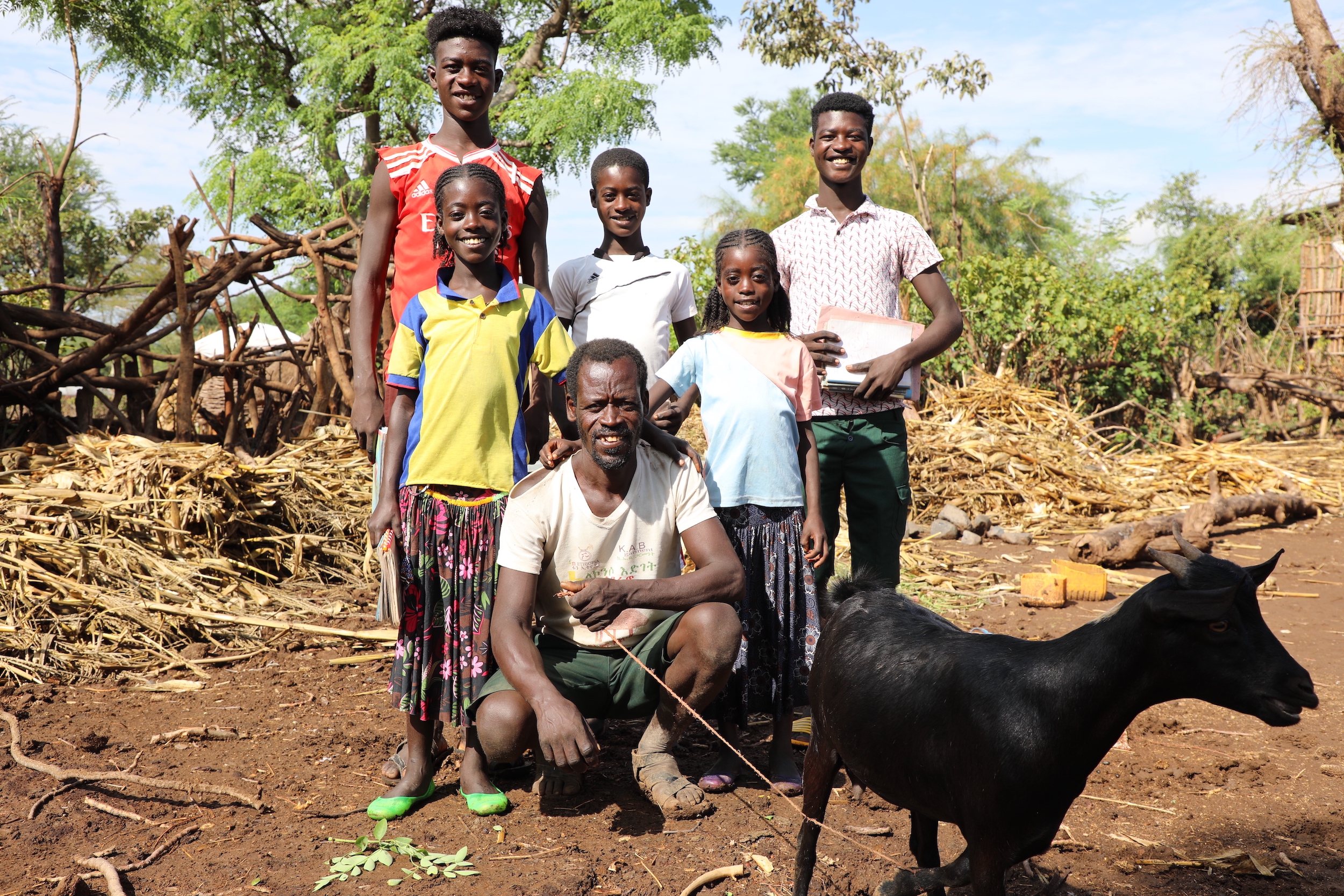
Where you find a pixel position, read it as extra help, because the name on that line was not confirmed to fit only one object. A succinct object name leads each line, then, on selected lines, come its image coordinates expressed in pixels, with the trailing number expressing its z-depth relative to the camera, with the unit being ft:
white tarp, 42.53
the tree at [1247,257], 51.88
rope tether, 8.69
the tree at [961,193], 84.84
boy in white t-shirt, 12.46
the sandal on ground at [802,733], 12.71
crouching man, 9.98
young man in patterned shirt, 12.17
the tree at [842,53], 57.57
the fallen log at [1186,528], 23.57
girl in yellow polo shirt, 10.64
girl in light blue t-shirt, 11.34
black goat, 6.38
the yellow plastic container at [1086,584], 20.47
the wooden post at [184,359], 21.65
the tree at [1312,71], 46.68
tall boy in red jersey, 11.34
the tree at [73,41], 22.84
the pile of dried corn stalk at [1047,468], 29.76
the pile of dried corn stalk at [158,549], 16.38
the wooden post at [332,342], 23.53
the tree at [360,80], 61.72
